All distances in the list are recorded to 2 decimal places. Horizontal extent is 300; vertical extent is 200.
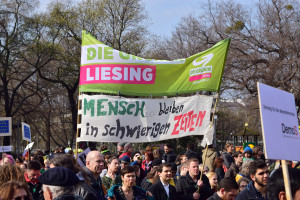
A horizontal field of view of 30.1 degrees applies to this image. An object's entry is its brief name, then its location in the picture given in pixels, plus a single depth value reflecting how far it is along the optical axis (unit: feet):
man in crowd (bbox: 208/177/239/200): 23.06
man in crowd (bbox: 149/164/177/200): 28.17
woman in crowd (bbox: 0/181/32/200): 15.28
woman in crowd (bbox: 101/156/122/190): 27.23
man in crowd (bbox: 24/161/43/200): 26.27
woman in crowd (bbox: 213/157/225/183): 40.24
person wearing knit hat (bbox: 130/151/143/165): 41.86
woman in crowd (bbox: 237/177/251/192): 28.33
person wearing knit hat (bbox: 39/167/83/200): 14.84
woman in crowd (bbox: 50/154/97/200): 17.04
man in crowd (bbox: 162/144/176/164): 45.44
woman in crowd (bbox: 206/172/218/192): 32.18
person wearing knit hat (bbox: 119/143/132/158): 47.46
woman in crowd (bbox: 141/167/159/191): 31.24
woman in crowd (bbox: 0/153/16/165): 29.97
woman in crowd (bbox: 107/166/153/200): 23.52
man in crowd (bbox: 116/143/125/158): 52.29
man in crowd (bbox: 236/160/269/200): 20.76
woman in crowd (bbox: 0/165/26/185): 20.13
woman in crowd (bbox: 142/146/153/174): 43.95
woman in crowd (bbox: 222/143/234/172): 44.56
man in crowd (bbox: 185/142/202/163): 40.65
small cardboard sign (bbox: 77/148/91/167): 27.04
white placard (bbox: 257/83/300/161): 13.09
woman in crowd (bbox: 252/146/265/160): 47.71
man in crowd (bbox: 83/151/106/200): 22.14
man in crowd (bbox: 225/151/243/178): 35.13
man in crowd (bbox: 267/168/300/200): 12.27
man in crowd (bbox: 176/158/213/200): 29.35
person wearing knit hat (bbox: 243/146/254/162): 43.83
